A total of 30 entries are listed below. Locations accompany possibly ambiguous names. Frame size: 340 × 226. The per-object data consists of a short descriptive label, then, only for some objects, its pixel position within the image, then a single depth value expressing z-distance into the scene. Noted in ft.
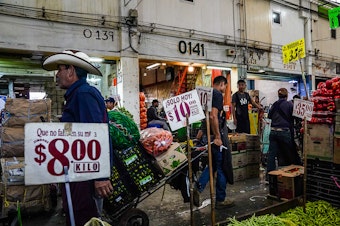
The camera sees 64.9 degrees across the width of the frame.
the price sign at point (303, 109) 14.38
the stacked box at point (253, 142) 22.85
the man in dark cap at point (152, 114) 32.58
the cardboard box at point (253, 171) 22.63
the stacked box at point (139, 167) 12.28
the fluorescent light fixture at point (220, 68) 42.85
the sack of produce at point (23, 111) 16.05
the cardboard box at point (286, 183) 14.94
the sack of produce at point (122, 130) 12.23
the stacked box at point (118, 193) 11.89
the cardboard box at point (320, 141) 14.21
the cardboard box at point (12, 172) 15.11
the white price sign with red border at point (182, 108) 12.39
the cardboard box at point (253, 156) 22.66
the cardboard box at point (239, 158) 21.61
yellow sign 24.00
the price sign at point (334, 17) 30.73
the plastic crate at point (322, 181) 13.70
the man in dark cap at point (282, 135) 19.27
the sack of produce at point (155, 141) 13.00
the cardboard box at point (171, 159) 13.10
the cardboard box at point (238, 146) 21.78
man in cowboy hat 8.41
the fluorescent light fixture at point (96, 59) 33.51
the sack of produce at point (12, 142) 15.66
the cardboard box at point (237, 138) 21.74
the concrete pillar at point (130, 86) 33.91
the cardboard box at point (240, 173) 21.68
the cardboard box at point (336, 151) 13.51
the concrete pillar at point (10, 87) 42.39
